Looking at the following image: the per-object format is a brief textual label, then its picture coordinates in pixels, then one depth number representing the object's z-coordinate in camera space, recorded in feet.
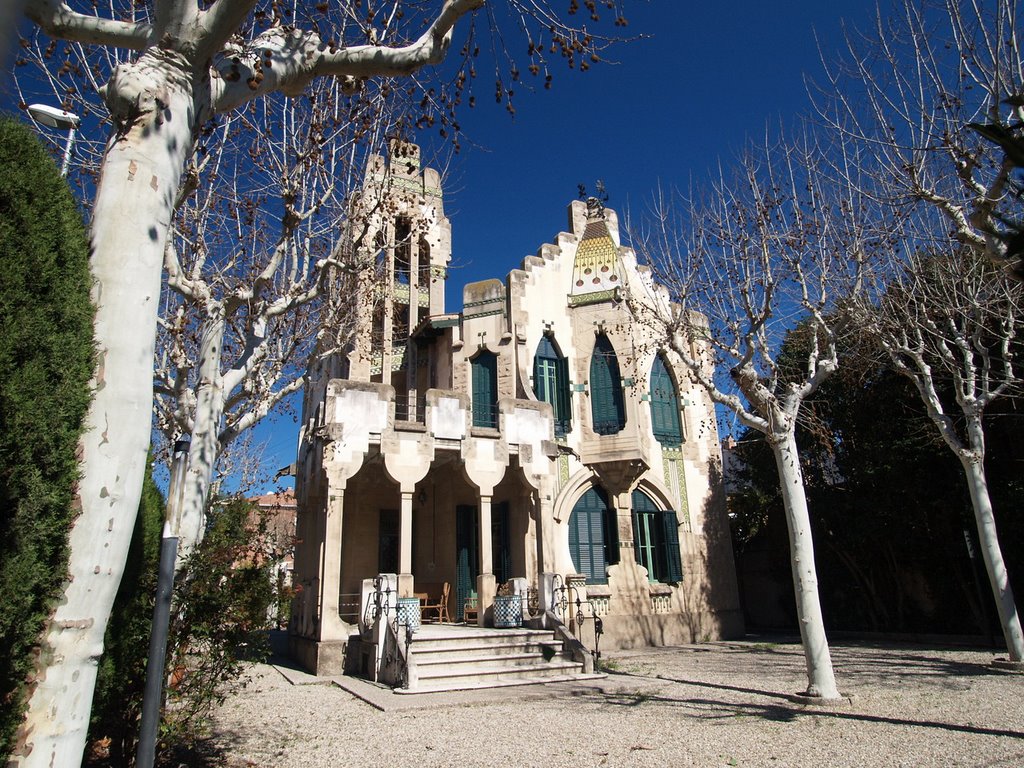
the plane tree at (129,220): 11.61
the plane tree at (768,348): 32.53
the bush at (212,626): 21.84
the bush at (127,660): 20.36
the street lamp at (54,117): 24.58
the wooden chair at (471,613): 56.54
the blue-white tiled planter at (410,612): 44.50
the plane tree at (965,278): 23.89
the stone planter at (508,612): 49.24
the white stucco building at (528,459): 52.42
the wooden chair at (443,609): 58.12
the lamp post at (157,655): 15.49
